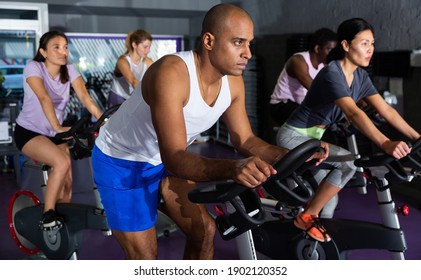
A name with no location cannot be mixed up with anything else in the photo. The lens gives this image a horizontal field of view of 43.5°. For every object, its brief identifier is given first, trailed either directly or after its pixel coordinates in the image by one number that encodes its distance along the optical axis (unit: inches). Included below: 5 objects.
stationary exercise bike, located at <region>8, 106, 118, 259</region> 104.2
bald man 59.6
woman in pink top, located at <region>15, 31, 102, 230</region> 111.8
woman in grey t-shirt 96.0
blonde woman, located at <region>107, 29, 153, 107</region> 169.3
